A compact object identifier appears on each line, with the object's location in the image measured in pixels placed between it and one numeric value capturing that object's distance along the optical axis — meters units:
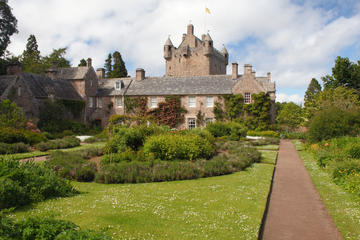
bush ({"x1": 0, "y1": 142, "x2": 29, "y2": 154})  16.03
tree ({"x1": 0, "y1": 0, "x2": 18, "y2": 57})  33.31
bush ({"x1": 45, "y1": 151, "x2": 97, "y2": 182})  10.14
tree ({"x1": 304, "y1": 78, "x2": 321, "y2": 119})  60.84
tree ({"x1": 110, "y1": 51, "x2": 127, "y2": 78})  53.12
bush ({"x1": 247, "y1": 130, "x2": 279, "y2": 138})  28.78
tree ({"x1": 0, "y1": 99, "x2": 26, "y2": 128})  21.11
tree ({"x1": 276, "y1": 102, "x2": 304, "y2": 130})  38.75
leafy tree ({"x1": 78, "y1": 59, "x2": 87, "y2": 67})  54.97
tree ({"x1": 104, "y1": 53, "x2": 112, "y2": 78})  59.63
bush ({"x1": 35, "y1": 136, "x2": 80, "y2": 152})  18.14
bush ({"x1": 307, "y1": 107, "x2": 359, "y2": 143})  17.66
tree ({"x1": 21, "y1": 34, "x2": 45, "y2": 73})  42.35
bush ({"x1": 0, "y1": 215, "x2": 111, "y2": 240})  3.85
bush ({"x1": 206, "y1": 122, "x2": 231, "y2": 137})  25.31
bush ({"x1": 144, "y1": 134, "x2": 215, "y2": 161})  12.10
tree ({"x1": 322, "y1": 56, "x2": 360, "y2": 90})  36.97
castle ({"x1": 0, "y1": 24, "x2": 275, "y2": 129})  28.14
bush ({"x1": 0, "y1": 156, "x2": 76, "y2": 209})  6.27
